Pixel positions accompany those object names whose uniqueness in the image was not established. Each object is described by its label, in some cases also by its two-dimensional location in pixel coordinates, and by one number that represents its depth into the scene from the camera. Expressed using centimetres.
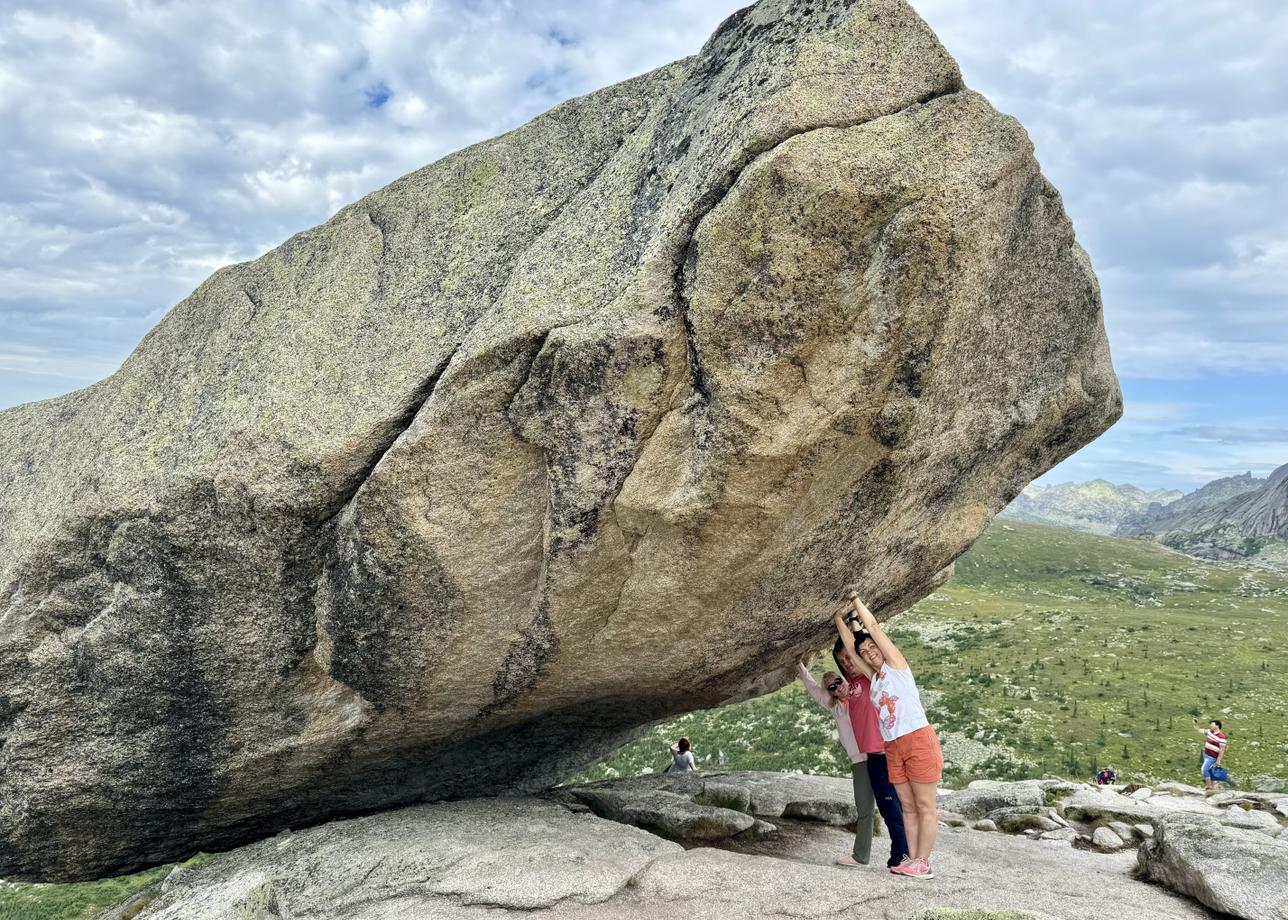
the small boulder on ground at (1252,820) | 1719
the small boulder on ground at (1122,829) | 1662
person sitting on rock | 2342
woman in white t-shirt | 1141
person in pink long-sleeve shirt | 1301
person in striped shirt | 2830
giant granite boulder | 980
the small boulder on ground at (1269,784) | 2741
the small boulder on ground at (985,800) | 1853
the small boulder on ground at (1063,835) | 1667
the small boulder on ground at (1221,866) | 1125
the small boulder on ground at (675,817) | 1495
